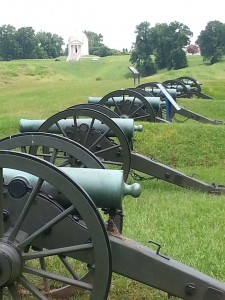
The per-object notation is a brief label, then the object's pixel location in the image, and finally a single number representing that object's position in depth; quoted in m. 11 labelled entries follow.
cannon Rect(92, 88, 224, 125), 10.92
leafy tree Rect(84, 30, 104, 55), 110.62
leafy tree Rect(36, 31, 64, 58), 89.69
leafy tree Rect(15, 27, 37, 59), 85.62
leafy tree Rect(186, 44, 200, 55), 88.28
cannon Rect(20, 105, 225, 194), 6.71
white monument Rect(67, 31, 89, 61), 101.74
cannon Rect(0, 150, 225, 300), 2.89
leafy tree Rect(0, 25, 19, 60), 84.69
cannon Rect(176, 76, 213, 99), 21.61
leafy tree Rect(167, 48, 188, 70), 55.36
